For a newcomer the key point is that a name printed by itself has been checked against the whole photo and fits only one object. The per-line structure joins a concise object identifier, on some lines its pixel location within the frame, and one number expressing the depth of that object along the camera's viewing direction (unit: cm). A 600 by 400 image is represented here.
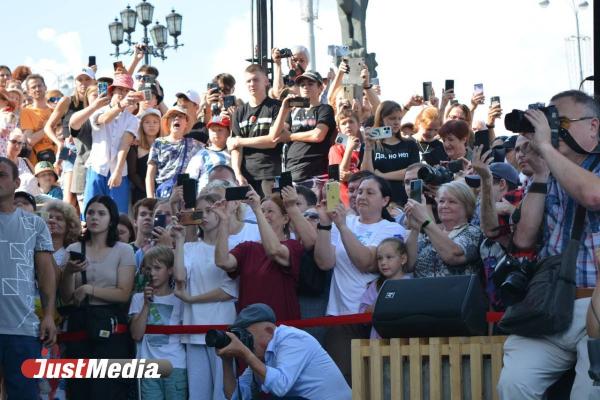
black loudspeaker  746
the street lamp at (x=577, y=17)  3475
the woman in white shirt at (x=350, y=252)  936
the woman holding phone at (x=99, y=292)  1012
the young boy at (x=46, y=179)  1467
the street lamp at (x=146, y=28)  2417
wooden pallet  734
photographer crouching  831
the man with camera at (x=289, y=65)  1394
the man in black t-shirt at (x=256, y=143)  1262
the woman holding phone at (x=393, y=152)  1188
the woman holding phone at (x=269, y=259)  973
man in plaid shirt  662
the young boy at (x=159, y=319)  1004
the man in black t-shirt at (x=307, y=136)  1234
